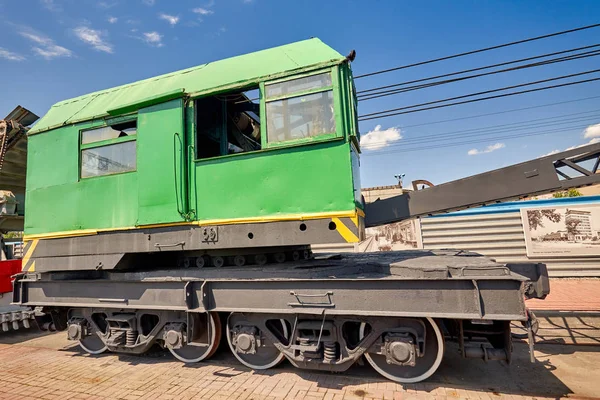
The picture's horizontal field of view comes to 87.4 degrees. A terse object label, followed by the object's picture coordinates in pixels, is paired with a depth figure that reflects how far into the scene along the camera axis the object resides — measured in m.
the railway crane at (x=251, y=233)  4.01
